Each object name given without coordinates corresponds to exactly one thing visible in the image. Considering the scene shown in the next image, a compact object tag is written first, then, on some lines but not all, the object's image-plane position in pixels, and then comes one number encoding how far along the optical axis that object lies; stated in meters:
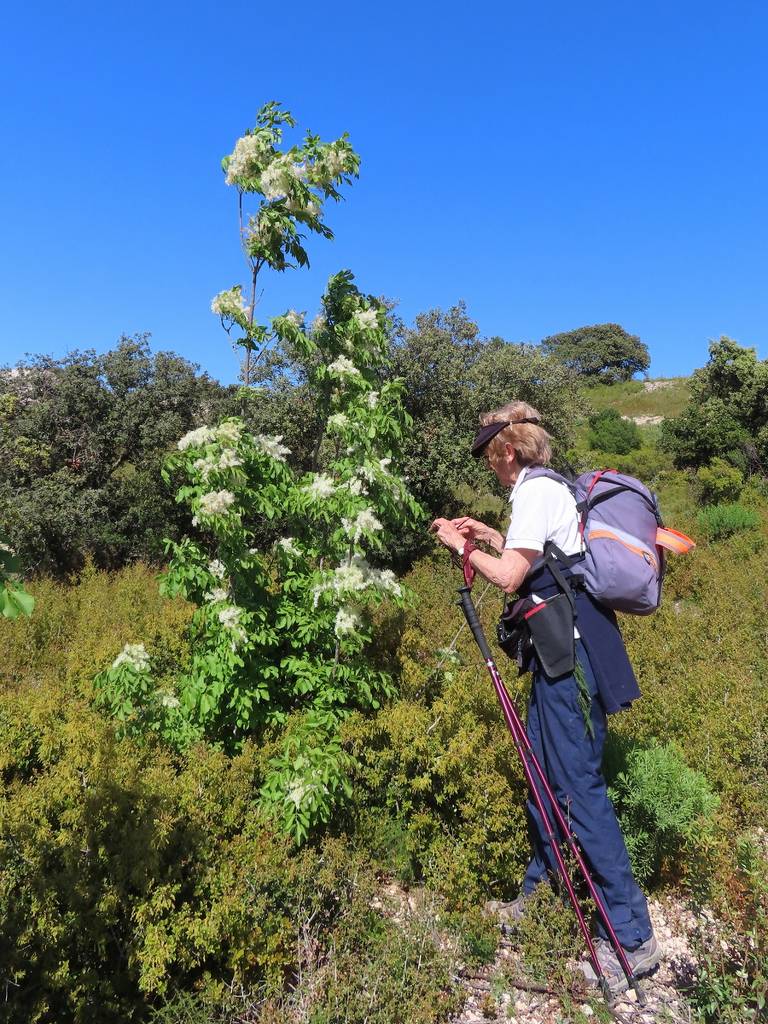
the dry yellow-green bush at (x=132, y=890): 2.18
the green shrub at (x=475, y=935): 2.41
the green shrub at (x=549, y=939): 2.34
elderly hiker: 2.40
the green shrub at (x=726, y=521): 9.91
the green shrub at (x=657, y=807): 2.84
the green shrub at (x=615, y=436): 18.41
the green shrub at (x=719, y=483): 11.91
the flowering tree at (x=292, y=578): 3.35
